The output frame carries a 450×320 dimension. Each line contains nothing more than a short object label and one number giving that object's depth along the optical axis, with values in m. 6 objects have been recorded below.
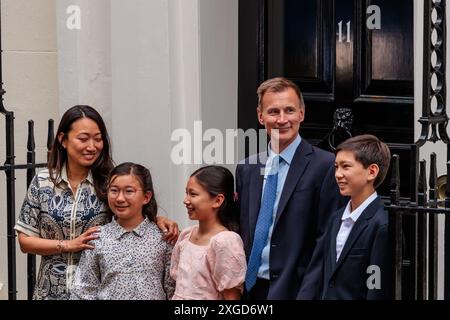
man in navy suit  8.88
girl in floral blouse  9.20
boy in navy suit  8.60
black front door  11.00
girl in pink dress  8.99
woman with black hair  9.40
